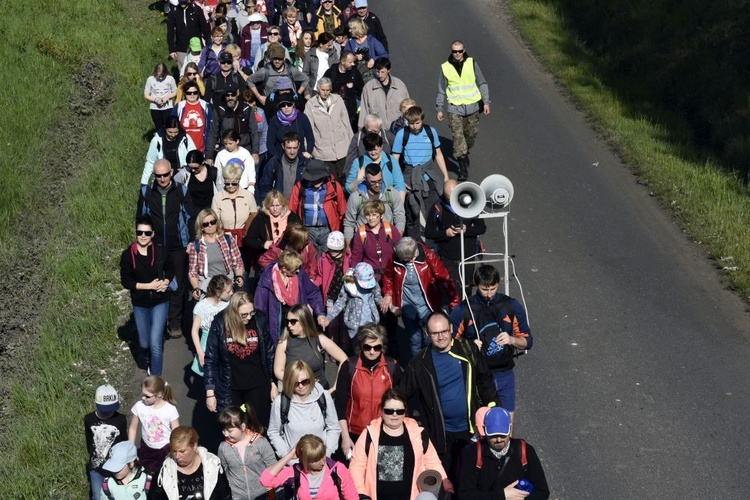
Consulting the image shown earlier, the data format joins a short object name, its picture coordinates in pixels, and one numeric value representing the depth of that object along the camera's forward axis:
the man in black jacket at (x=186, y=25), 20.56
